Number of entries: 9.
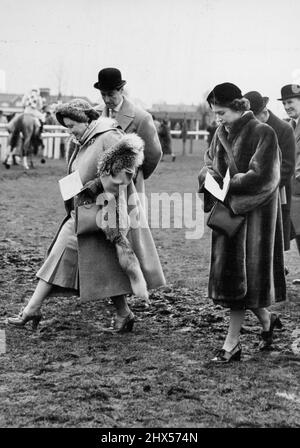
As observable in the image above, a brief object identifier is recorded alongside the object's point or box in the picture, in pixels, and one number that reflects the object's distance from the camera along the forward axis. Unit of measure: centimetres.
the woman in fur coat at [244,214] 527
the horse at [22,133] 2288
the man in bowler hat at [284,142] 713
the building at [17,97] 6128
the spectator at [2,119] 2977
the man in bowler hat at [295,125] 793
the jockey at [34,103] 2670
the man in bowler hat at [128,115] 653
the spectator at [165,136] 3139
